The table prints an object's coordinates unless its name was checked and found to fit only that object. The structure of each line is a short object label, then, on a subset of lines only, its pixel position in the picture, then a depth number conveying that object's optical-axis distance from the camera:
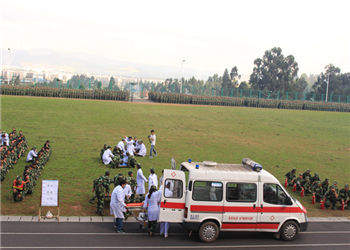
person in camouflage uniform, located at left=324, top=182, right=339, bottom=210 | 15.92
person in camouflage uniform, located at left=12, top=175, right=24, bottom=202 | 13.88
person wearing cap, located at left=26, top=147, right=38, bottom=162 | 18.95
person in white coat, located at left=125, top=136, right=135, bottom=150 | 21.01
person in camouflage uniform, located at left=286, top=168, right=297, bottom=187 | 18.27
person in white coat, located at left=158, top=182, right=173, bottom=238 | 11.48
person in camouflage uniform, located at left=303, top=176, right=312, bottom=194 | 17.70
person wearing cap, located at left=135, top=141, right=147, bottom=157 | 22.25
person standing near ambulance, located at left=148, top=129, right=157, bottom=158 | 21.73
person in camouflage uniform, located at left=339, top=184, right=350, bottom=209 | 16.20
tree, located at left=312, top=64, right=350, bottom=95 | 86.12
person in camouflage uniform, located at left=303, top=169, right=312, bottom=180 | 18.23
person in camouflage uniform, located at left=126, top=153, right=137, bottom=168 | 19.56
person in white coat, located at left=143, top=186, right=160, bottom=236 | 11.52
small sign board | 12.38
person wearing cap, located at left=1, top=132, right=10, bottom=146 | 21.25
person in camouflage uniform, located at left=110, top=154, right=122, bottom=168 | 19.25
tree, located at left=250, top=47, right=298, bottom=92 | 88.31
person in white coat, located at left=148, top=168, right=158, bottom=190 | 13.47
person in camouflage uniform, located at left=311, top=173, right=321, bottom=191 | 17.36
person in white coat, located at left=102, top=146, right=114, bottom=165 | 19.52
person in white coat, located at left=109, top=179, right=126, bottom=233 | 11.74
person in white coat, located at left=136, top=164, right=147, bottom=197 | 14.79
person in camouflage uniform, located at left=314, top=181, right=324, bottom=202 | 16.75
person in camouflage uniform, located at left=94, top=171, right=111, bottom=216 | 13.19
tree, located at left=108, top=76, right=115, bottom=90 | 55.41
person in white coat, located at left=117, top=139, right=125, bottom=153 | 20.86
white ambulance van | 11.34
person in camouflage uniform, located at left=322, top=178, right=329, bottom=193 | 16.97
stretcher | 12.18
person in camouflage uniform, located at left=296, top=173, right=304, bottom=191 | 17.83
